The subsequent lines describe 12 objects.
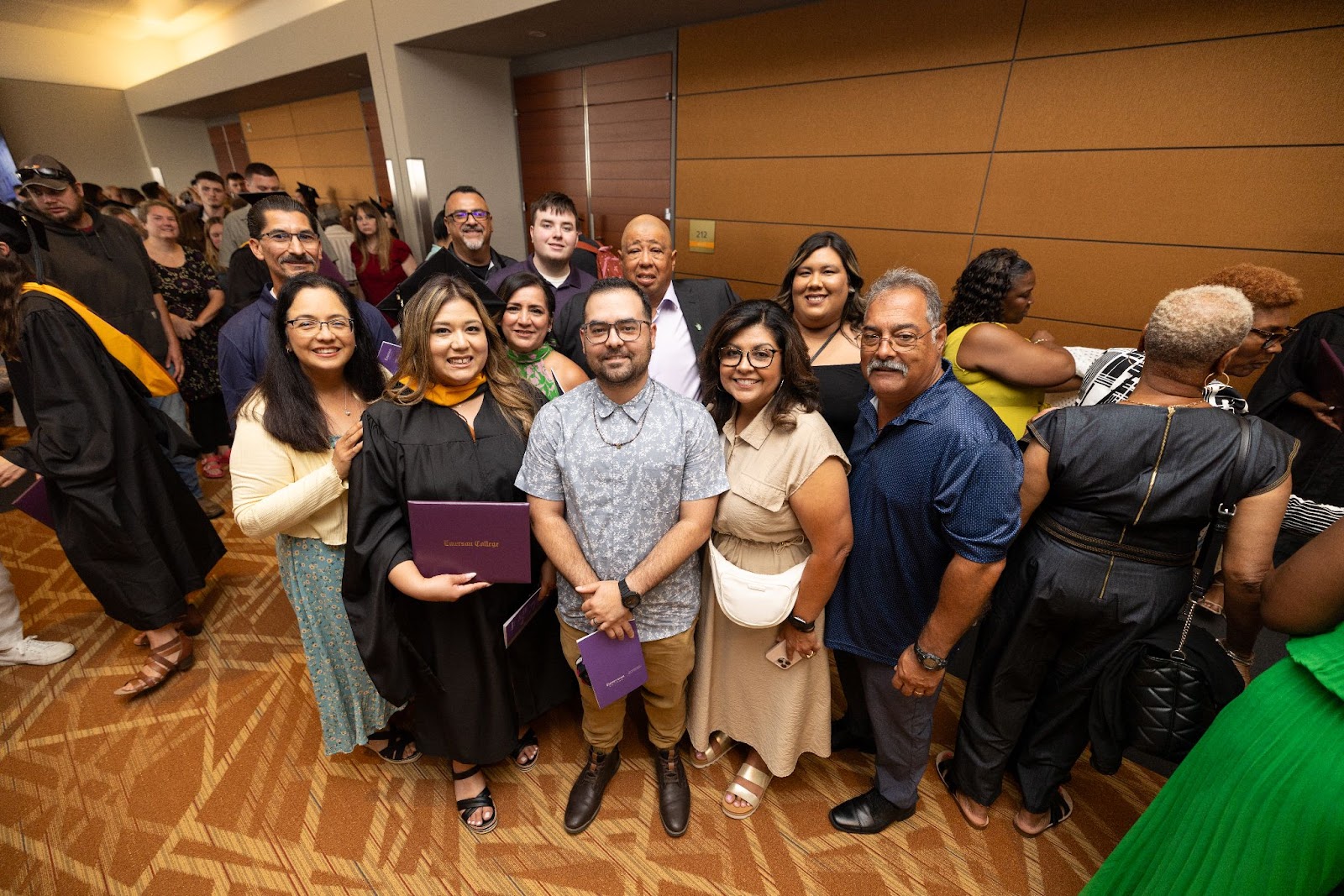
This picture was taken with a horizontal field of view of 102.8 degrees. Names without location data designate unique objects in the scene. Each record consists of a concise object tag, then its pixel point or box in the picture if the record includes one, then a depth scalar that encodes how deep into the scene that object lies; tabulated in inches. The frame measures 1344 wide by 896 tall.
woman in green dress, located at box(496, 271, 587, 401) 81.4
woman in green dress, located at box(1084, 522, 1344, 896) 38.2
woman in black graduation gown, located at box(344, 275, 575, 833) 61.2
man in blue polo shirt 54.0
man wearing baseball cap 101.1
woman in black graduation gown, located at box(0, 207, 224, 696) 80.9
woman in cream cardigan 63.5
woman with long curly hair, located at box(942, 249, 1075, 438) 81.4
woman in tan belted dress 58.4
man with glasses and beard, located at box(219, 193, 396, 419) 88.3
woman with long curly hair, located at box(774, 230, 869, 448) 76.4
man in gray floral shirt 59.3
